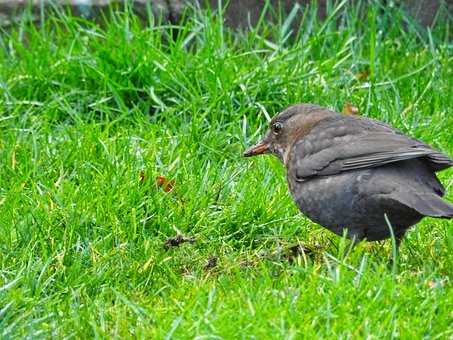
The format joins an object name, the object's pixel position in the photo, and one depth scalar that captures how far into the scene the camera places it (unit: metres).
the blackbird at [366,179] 9.34
